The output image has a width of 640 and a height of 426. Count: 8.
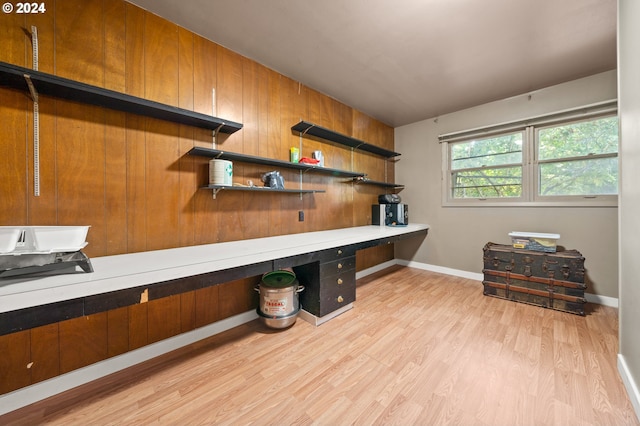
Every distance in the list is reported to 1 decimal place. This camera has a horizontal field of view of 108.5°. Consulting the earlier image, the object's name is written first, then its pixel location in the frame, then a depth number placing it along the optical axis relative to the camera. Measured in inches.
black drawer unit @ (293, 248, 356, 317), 81.2
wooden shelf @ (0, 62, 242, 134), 46.2
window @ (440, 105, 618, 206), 99.7
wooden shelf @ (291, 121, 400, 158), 100.7
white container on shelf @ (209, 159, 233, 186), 71.9
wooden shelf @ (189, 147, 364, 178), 71.6
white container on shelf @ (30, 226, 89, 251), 40.2
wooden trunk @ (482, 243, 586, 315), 90.5
